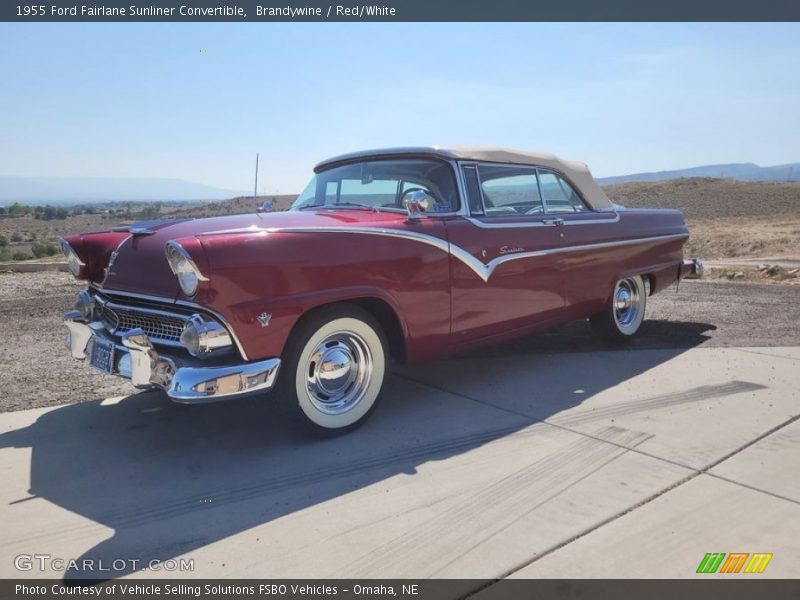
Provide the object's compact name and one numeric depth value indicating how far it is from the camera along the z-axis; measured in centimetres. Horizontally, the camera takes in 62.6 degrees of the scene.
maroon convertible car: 311
